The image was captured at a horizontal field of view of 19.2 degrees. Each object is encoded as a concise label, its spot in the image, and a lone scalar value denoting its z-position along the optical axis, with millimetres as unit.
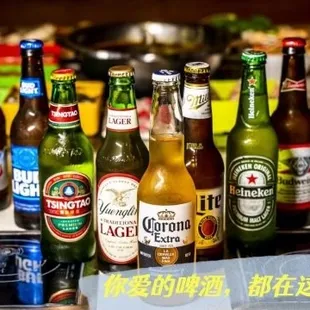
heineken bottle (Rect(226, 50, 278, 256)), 1064
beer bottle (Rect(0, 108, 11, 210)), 1200
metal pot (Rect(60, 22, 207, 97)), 1510
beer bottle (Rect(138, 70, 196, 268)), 955
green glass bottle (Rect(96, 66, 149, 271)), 1019
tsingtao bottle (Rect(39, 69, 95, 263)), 1046
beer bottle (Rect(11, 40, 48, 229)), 1145
